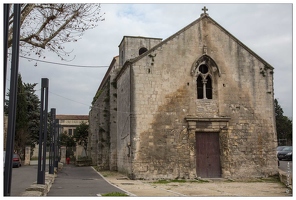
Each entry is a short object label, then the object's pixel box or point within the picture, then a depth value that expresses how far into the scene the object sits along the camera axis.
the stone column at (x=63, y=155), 37.13
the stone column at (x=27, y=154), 31.44
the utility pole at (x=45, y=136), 11.45
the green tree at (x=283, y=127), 53.84
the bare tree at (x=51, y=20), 9.95
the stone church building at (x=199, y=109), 17.39
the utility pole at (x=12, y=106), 5.67
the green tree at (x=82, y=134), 46.94
